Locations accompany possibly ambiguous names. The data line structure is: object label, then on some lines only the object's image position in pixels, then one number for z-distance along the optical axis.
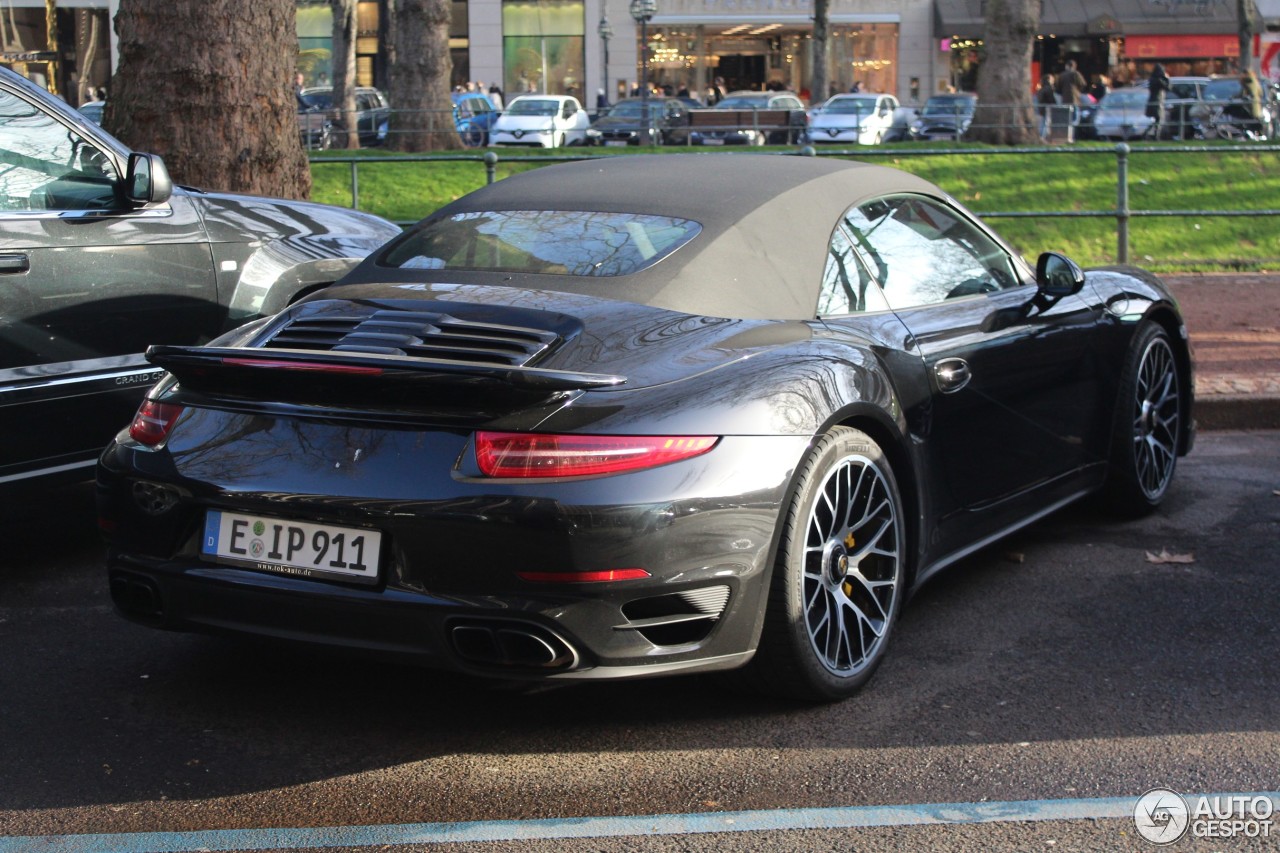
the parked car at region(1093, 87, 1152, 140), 27.20
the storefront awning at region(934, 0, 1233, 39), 51.16
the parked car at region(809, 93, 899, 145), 29.53
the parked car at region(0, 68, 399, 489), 5.04
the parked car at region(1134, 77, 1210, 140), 26.51
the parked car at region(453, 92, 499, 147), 29.41
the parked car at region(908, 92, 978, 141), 29.64
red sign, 51.75
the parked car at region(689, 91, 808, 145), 26.27
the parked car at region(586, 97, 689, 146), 26.72
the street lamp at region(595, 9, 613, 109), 49.22
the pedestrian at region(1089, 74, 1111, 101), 38.43
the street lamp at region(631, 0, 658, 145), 36.83
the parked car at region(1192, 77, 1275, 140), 25.75
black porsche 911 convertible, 3.32
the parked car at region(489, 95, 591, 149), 30.98
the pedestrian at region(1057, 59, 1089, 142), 31.98
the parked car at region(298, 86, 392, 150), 25.69
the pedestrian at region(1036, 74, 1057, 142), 31.81
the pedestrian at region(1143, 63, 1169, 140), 28.27
